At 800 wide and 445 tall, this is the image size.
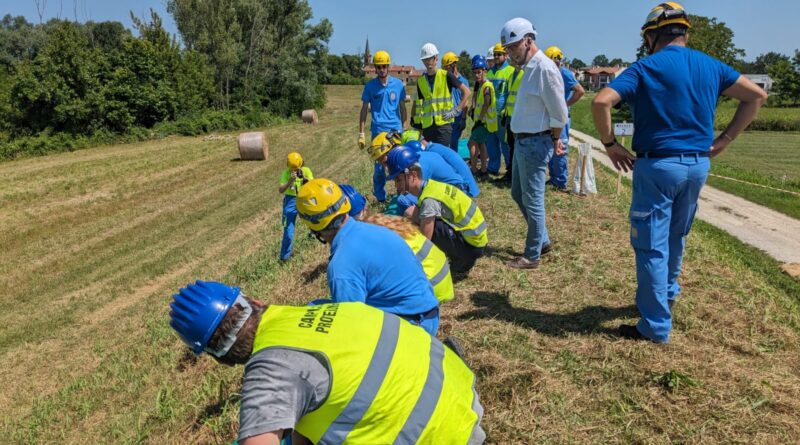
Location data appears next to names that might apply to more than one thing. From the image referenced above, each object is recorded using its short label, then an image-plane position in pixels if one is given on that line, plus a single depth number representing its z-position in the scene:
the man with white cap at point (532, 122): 4.66
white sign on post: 7.90
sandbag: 8.22
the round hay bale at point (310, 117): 34.78
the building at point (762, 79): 94.21
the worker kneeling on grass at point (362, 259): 2.82
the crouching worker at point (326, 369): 1.70
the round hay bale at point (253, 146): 20.00
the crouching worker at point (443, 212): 4.84
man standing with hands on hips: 3.31
